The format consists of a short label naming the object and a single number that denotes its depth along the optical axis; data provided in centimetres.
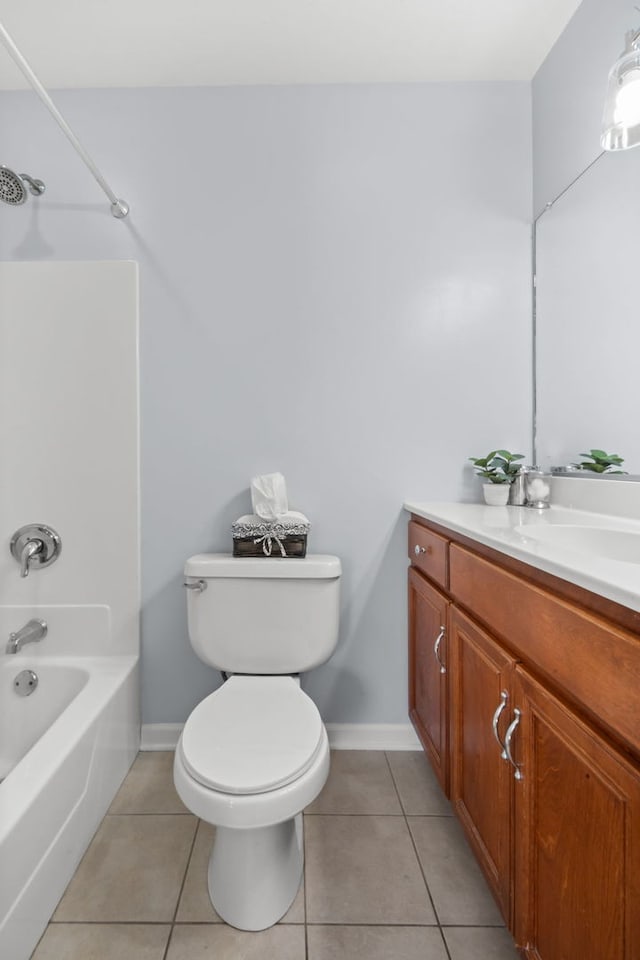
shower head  140
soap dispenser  156
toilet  93
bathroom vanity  60
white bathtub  95
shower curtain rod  104
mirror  125
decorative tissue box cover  149
